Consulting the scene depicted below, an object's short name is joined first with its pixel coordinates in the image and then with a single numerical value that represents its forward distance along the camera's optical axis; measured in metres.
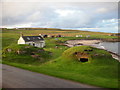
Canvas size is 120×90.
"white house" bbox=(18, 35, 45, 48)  63.28
